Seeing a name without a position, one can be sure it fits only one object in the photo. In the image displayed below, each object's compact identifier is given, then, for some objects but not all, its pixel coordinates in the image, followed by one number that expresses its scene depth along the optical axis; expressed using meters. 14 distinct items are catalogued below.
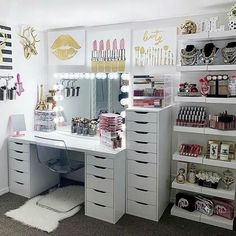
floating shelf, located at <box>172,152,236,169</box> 2.59
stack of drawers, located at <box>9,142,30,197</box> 3.20
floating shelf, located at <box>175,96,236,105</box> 2.51
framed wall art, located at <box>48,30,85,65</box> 3.51
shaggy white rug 2.69
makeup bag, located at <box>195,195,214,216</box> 2.76
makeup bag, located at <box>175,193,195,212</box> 2.85
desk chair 3.00
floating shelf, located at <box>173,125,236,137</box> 2.53
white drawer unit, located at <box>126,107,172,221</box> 2.69
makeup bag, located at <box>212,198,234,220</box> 2.70
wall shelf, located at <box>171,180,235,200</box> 2.63
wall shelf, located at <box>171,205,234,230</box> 2.66
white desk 2.67
